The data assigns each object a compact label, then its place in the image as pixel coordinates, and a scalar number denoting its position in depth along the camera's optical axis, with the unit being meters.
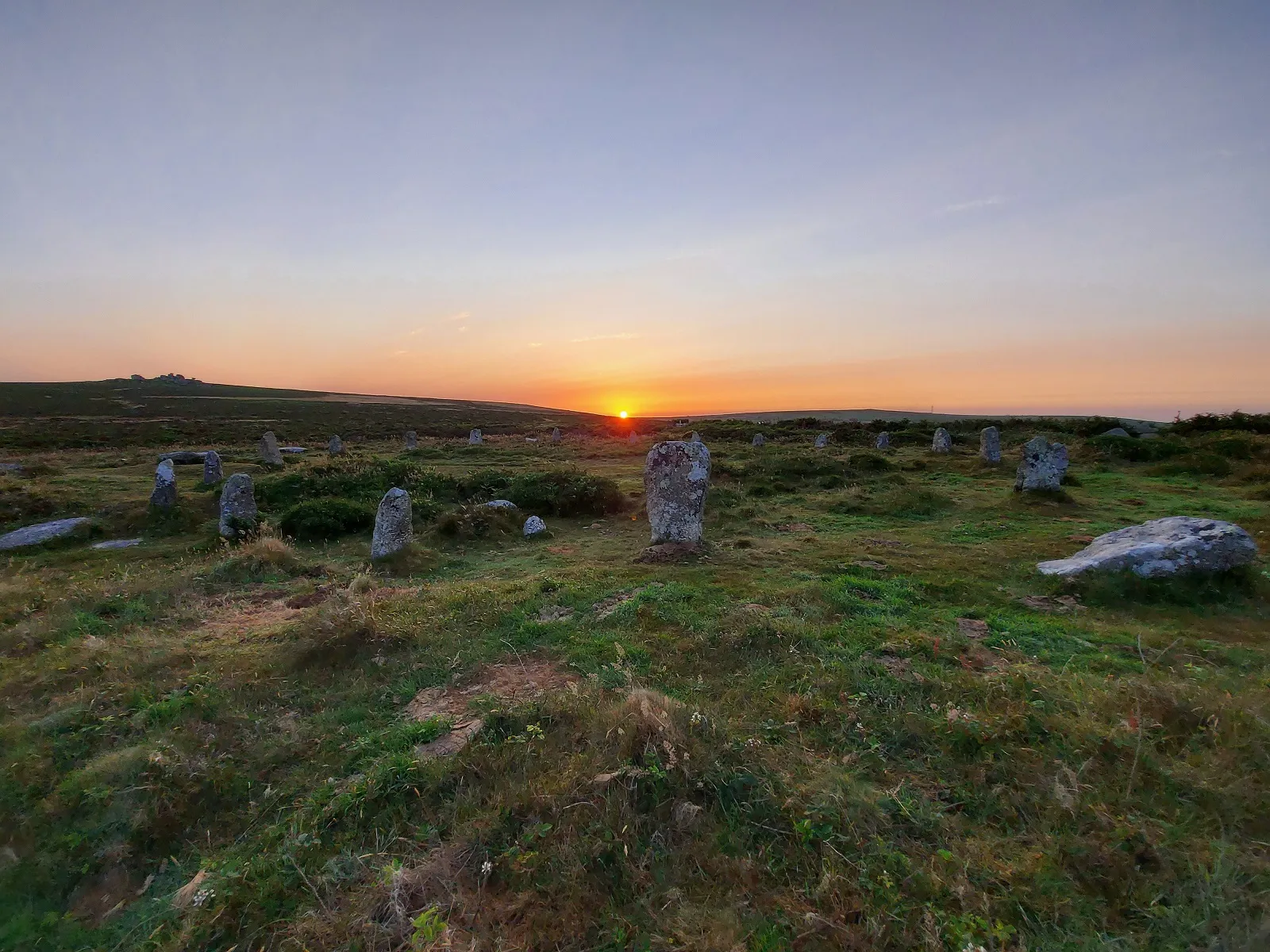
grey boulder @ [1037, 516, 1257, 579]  7.59
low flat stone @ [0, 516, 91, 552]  12.02
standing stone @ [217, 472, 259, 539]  12.81
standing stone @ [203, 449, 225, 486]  18.64
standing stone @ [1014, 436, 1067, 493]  14.25
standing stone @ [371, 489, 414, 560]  10.78
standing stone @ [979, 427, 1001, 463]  20.55
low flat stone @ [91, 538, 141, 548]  12.27
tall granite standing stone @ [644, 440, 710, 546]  10.82
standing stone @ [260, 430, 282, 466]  24.35
